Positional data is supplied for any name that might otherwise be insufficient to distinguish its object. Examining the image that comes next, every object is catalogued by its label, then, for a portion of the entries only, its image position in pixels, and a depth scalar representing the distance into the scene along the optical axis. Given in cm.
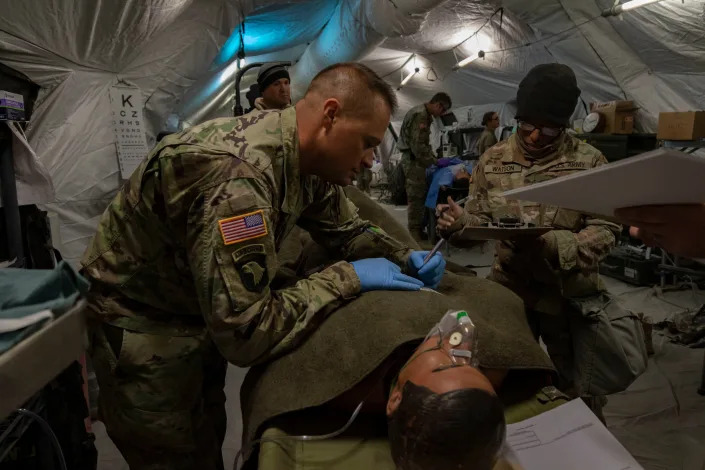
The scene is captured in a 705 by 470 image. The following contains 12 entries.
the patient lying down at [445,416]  79
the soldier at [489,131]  605
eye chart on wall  259
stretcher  98
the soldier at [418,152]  506
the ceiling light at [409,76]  741
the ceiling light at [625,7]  335
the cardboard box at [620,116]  441
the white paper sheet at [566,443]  98
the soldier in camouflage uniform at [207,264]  100
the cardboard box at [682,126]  331
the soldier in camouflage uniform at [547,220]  168
